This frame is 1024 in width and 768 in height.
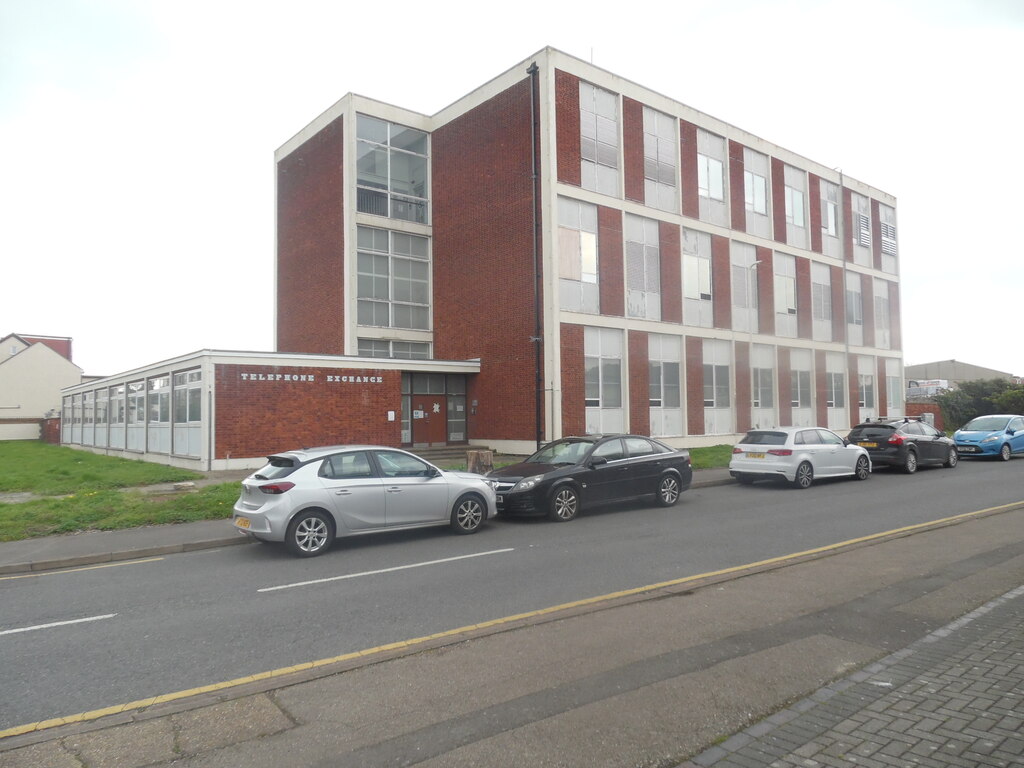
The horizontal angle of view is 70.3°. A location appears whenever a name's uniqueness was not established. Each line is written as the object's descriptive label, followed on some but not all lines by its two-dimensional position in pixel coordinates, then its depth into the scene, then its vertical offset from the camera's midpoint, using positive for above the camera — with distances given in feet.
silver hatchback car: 31.78 -3.63
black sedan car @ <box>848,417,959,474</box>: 65.92 -2.55
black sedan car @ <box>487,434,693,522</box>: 40.65 -3.47
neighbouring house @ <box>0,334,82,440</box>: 169.54 +9.26
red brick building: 77.71 +18.03
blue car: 78.48 -2.42
